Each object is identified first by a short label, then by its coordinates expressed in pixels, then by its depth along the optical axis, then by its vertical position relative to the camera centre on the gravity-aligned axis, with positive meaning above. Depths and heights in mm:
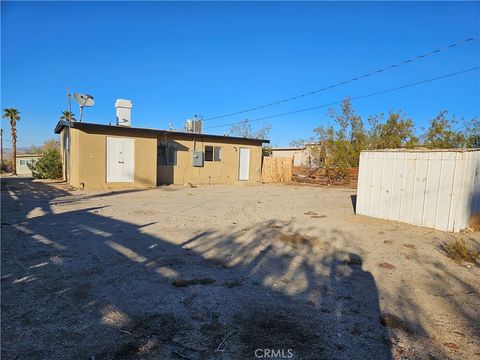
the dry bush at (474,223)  6703 -1200
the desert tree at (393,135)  19641 +1872
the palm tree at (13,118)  30606 +2785
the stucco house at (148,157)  13031 -188
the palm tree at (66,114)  32678 +3608
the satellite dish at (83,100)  14250 +2307
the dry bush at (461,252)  4918 -1398
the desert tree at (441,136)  18516 +1831
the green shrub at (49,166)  17047 -1002
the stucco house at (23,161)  34125 -1642
